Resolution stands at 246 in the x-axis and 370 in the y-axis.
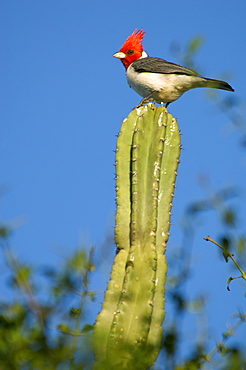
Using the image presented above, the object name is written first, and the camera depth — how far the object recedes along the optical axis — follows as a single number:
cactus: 6.11
